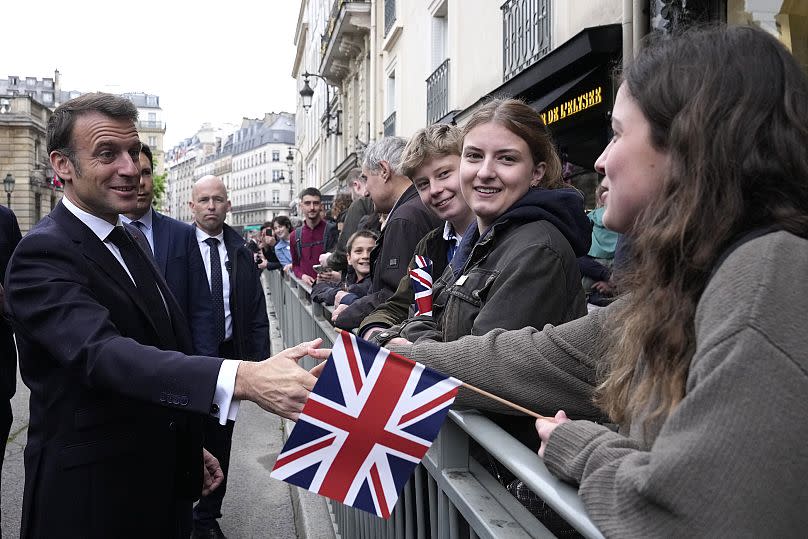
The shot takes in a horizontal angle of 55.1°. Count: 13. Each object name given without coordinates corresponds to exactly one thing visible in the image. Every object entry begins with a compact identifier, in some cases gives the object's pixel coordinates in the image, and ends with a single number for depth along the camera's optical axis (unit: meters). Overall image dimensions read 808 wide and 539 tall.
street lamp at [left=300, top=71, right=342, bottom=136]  22.94
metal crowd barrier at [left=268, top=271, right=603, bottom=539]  1.31
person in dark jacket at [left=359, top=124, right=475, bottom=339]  3.43
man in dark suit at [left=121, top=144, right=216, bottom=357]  4.87
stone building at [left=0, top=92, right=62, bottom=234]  56.50
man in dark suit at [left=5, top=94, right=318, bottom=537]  2.24
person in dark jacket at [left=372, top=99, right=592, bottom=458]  2.16
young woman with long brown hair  0.98
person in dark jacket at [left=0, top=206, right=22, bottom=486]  3.58
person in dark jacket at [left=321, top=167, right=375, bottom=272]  6.81
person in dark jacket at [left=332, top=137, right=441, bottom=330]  3.88
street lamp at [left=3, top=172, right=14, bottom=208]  33.41
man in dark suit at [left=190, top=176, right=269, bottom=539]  5.18
